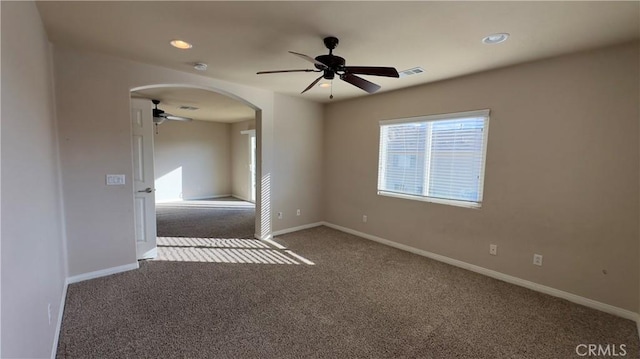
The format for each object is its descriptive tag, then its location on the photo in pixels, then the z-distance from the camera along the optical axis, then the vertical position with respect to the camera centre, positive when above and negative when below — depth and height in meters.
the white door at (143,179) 3.56 -0.32
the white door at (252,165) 8.05 -0.24
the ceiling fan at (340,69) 2.29 +0.78
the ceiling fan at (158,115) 5.30 +0.76
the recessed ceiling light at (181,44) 2.60 +1.06
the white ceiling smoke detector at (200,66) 3.19 +1.06
